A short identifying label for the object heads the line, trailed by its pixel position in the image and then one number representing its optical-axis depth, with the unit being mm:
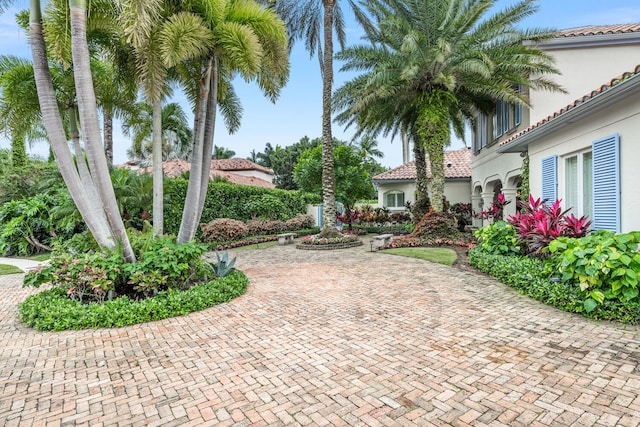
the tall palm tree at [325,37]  15445
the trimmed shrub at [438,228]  13945
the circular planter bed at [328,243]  14688
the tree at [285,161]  47781
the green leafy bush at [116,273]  5871
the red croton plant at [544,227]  6727
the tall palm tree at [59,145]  6262
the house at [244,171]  35500
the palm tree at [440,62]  11836
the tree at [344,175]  20422
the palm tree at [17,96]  7668
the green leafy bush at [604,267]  4816
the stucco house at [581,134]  6176
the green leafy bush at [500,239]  8523
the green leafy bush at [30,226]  13500
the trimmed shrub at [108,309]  5270
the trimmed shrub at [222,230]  15980
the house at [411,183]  22875
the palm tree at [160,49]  6918
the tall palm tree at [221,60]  7461
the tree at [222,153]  54156
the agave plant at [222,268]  7736
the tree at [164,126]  10789
